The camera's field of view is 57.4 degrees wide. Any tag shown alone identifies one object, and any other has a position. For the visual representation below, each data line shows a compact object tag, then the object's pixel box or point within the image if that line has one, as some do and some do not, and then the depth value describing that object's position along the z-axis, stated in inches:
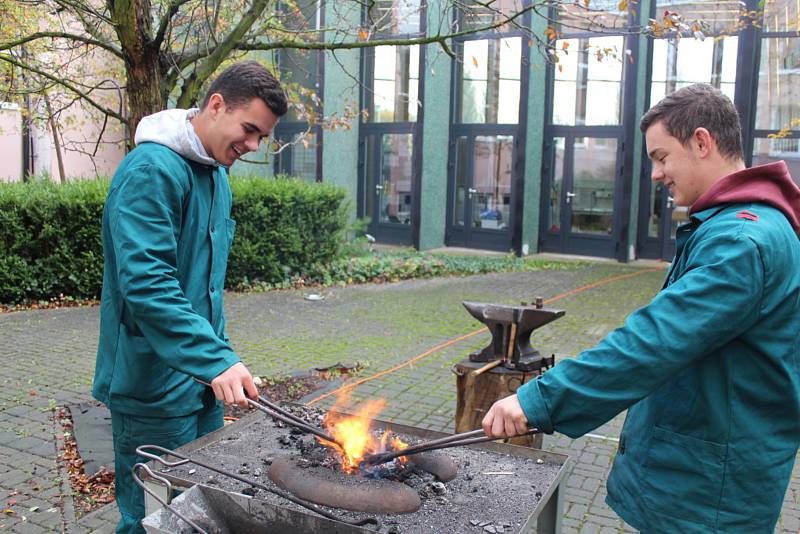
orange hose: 254.4
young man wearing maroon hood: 77.7
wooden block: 183.3
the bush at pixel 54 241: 388.5
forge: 94.2
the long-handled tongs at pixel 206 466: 90.4
